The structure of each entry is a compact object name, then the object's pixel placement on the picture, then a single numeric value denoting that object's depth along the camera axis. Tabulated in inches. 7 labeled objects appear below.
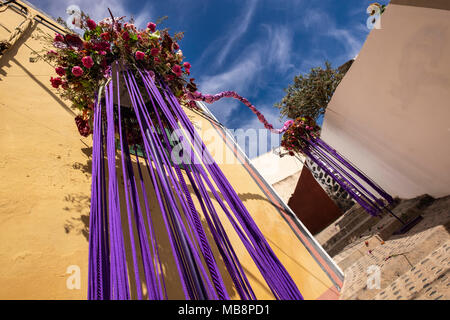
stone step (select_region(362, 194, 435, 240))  116.4
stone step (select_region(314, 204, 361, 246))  187.5
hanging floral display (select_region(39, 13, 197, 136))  80.1
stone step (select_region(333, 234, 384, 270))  116.3
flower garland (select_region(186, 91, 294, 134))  108.8
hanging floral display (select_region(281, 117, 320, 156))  182.5
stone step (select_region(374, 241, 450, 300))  58.5
